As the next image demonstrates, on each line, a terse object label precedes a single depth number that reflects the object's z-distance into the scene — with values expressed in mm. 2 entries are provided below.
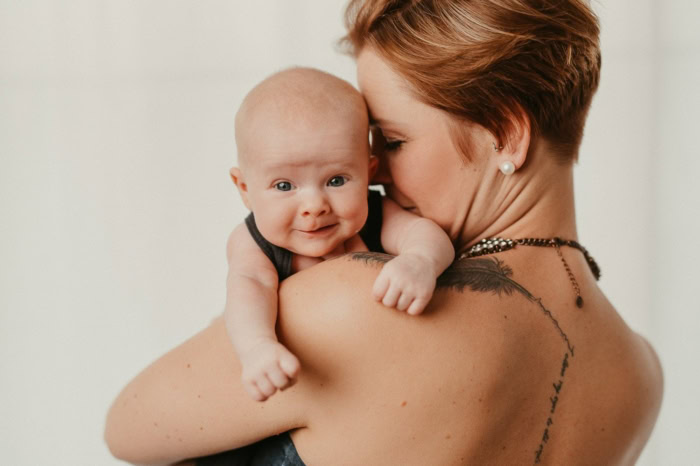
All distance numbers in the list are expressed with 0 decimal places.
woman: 1136
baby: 1289
